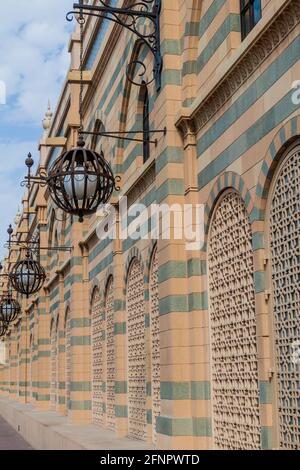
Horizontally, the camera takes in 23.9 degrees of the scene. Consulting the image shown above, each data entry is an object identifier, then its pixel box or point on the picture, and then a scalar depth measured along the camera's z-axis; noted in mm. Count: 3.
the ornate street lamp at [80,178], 8586
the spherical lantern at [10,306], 23078
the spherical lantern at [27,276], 16908
